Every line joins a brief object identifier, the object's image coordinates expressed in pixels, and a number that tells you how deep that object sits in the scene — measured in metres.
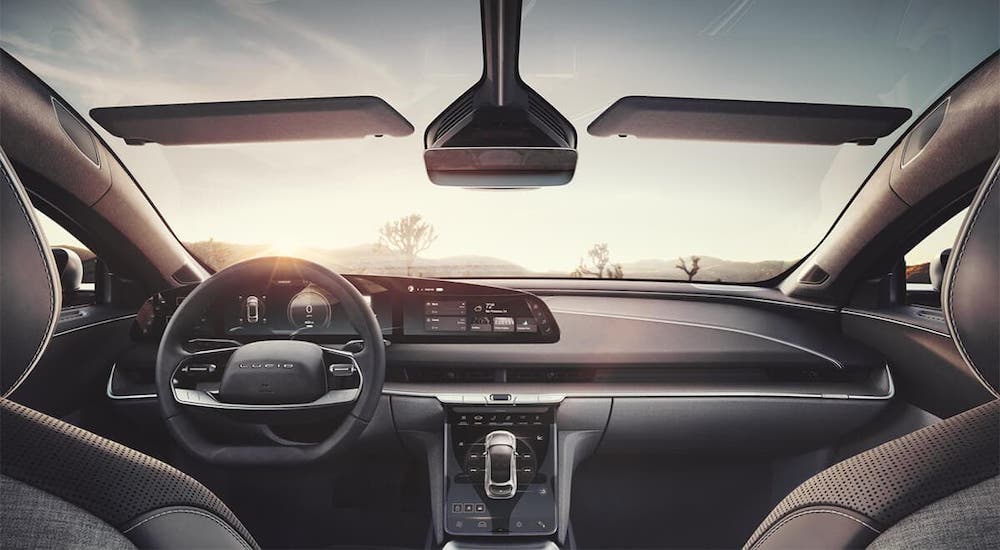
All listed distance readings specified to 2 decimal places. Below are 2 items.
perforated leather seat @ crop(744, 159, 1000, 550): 0.94
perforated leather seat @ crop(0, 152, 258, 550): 0.91
